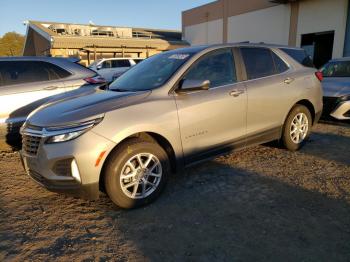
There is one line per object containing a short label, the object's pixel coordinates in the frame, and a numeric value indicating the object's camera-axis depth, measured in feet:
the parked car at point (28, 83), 17.07
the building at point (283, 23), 55.57
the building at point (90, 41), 80.38
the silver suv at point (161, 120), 9.77
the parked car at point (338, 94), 21.02
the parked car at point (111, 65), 53.36
